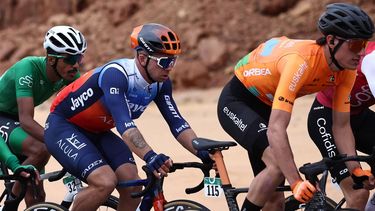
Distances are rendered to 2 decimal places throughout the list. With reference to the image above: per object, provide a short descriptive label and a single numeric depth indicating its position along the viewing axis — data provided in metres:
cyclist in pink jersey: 14.70
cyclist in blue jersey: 13.72
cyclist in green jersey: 15.85
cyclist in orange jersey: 12.94
